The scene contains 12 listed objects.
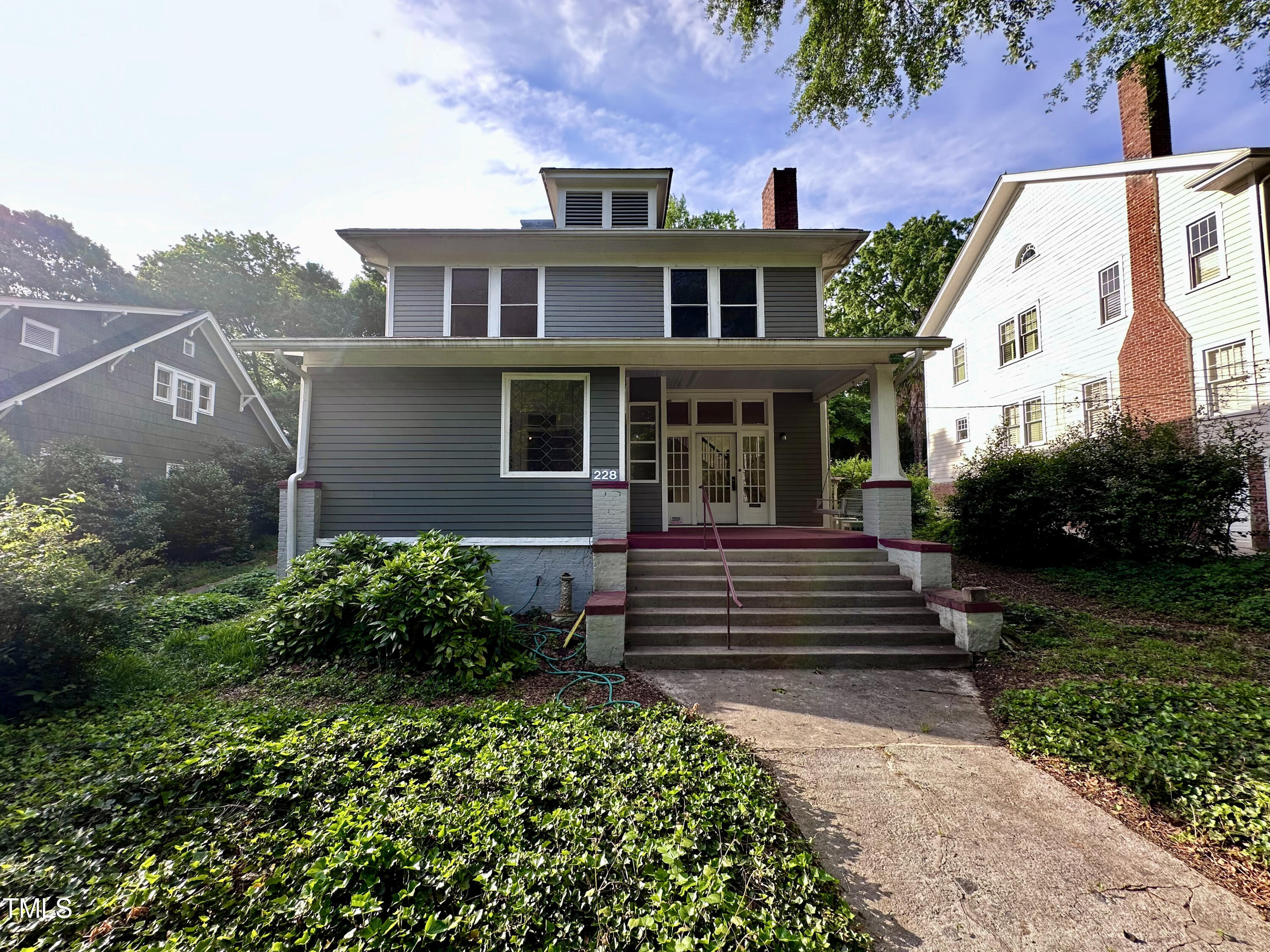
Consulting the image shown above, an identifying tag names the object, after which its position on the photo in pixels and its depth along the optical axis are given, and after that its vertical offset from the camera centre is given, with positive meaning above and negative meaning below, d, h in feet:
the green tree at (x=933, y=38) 19.47 +18.81
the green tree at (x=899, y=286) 77.05 +35.21
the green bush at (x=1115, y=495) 24.85 +0.60
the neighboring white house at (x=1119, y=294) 29.45 +15.76
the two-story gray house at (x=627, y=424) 19.83 +4.35
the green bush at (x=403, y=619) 15.74 -3.72
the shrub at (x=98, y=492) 29.94 +0.86
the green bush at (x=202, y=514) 35.55 -0.59
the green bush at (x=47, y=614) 12.69 -2.88
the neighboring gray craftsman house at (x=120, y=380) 33.01 +9.64
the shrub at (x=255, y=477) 44.73 +2.67
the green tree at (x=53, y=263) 71.05 +35.49
